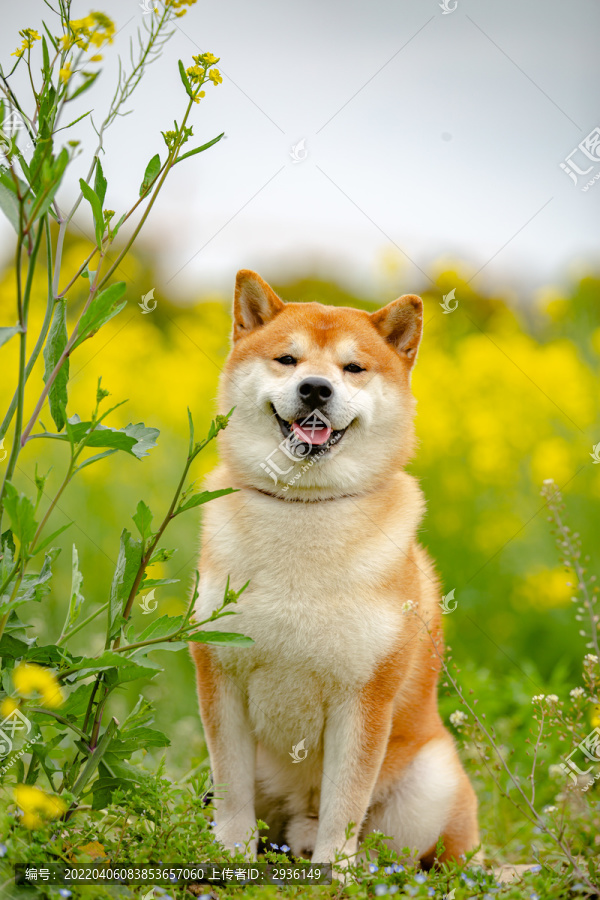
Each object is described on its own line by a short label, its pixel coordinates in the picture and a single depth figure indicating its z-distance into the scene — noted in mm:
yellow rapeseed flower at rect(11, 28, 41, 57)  3749
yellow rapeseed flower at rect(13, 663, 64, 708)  3683
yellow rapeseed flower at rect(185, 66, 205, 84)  3752
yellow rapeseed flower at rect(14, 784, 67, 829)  3705
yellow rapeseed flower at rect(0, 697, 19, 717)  3701
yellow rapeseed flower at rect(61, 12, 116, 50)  3707
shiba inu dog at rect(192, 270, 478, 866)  3876
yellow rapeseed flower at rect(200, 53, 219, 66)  3750
